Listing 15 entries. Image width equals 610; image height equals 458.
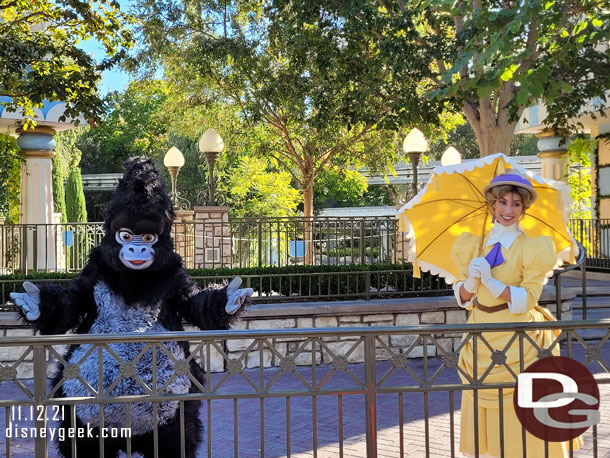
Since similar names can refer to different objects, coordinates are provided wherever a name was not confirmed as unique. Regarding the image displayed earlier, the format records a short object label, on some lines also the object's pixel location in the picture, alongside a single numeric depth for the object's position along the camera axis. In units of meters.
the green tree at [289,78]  10.98
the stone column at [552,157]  17.09
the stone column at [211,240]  9.78
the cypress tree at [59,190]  27.37
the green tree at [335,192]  31.19
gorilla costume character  3.68
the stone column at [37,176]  13.78
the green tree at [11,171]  13.99
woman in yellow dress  3.68
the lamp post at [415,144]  10.59
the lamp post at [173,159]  11.98
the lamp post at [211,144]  10.30
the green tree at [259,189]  24.88
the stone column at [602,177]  16.08
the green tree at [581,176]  15.92
